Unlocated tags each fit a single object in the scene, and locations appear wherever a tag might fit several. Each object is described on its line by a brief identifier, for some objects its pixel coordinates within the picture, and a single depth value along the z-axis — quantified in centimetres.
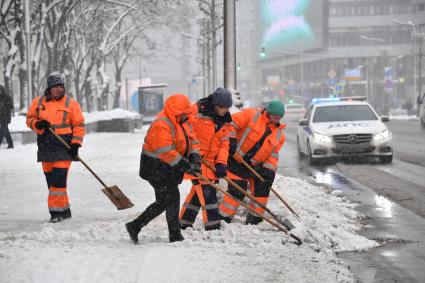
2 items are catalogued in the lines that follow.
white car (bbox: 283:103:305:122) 6260
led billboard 10929
